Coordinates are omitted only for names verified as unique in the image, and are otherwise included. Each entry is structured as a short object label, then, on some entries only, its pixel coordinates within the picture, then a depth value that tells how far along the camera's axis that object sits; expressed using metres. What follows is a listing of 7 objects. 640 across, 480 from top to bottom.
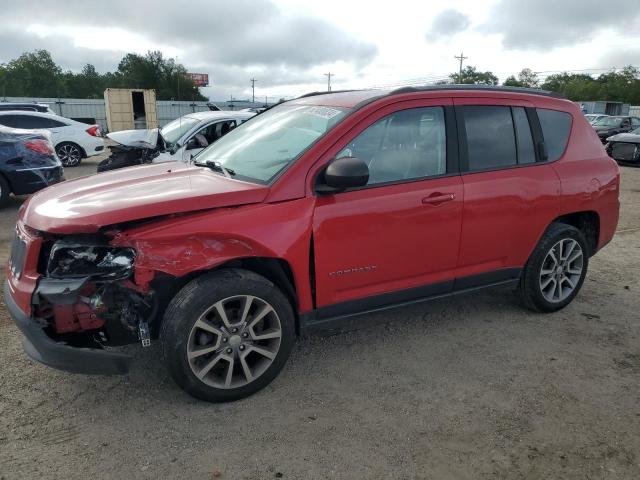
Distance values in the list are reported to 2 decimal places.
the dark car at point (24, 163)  7.91
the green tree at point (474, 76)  72.14
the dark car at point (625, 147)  15.74
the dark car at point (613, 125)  21.52
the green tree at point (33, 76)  82.75
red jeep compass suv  2.77
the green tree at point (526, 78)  84.39
